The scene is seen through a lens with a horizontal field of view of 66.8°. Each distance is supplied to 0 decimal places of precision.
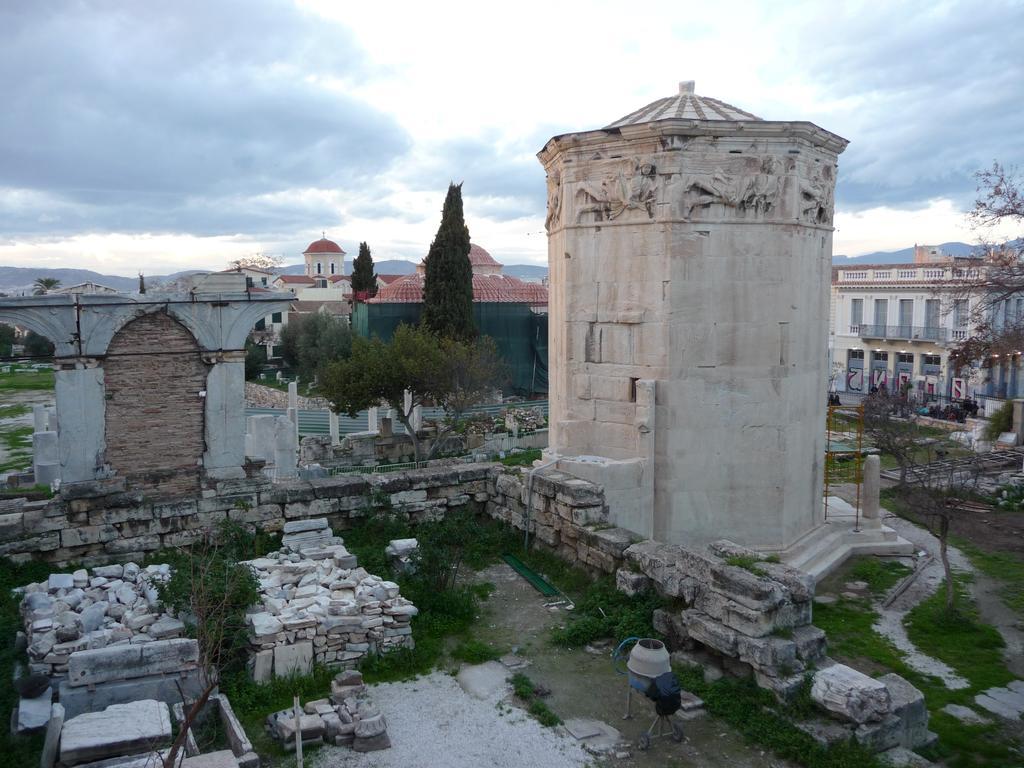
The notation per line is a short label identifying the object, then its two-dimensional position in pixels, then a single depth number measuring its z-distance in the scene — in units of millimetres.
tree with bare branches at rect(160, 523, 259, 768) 6023
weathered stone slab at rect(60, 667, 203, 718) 5863
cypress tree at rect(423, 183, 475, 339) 33000
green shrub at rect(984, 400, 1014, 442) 23688
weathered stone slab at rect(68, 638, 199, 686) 5895
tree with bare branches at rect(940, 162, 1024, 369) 10475
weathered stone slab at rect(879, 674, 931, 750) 5668
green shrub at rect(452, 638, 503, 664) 7036
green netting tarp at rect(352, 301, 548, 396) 37031
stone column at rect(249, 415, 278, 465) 16547
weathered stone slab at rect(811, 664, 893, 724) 5445
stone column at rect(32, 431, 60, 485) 16547
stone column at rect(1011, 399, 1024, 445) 23250
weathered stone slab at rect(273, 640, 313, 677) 6500
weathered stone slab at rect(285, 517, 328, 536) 9070
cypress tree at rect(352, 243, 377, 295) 46781
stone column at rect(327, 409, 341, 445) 23438
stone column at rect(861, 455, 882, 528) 12625
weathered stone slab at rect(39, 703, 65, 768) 4969
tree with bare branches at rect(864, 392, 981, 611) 10758
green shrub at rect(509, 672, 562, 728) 5996
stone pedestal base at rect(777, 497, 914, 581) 10891
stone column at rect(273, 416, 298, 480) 16047
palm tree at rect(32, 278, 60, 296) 53238
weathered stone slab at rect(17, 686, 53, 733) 5434
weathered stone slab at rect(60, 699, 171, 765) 4938
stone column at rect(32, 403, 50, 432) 19453
